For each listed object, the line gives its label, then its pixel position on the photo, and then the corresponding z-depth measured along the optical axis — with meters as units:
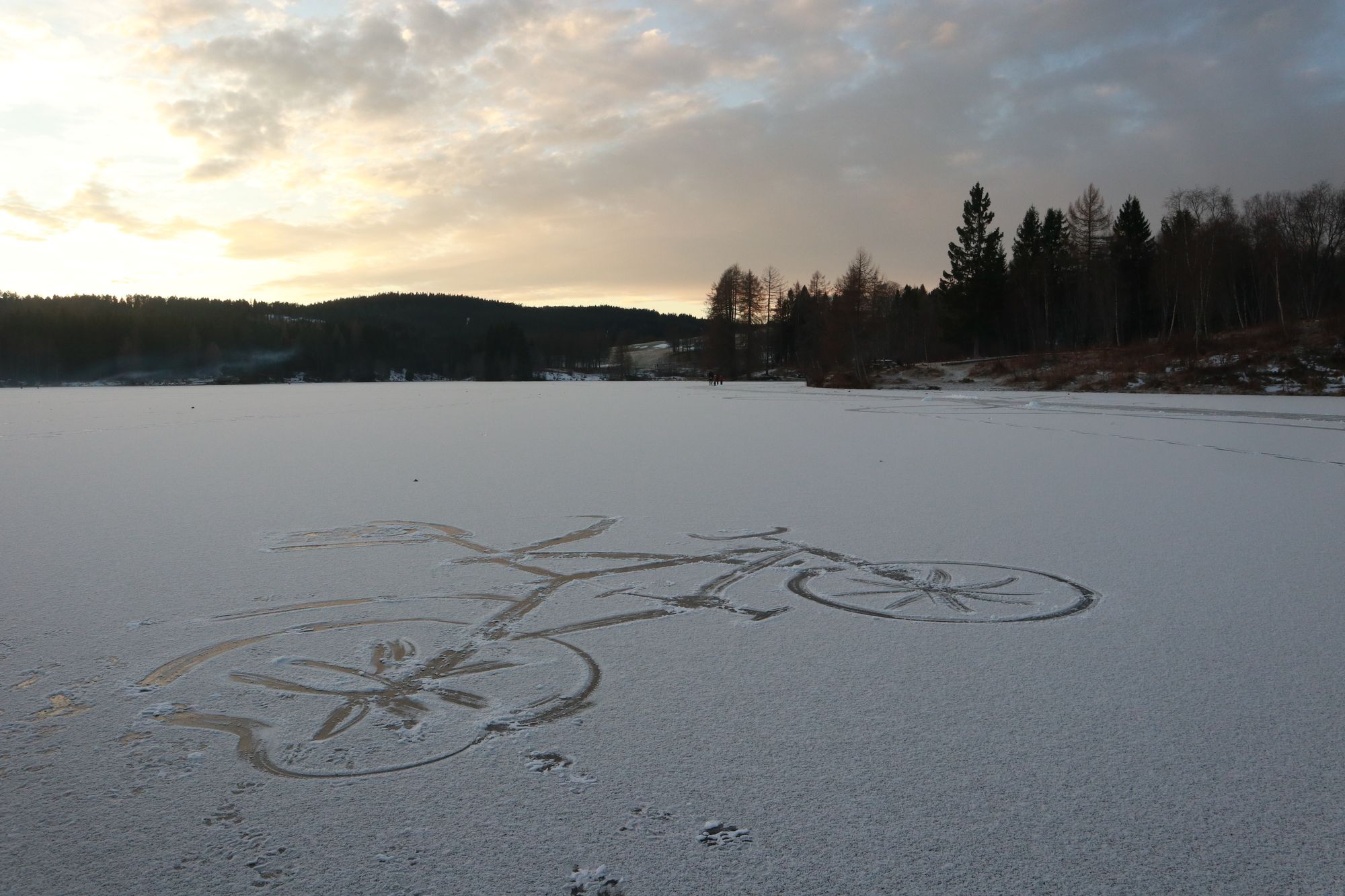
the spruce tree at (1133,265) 55.94
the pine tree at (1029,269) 59.59
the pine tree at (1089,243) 53.97
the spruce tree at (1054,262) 58.75
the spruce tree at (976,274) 59.56
